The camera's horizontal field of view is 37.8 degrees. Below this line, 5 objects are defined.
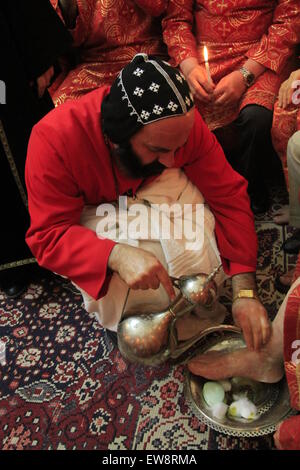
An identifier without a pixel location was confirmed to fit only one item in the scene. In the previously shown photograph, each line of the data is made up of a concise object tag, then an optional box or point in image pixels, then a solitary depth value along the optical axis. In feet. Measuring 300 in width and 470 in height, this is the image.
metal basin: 3.88
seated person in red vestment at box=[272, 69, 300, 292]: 5.30
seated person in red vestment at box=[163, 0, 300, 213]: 6.17
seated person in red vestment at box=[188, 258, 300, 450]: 3.66
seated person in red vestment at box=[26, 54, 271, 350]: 3.61
